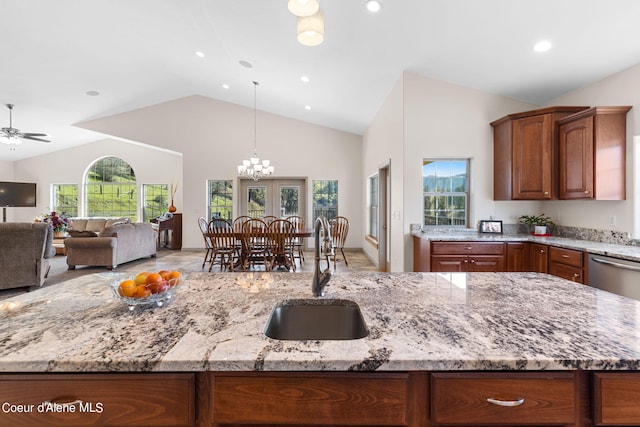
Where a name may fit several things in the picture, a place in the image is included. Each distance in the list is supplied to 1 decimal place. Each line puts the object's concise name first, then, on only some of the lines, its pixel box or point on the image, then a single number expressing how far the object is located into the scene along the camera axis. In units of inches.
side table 268.3
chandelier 224.1
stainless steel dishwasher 91.8
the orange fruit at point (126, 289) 41.6
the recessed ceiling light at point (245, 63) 186.4
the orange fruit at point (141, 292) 41.8
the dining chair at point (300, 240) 224.7
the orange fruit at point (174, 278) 45.7
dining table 191.9
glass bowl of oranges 41.8
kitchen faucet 49.5
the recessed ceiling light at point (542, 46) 114.5
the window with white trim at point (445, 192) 161.9
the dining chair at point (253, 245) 188.5
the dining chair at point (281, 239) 188.9
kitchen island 28.8
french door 300.7
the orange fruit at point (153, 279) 43.7
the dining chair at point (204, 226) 202.7
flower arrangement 255.1
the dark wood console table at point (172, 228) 294.8
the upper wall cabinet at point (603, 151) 115.8
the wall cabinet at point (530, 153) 132.5
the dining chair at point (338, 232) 215.3
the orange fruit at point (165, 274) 47.0
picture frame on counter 152.0
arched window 334.0
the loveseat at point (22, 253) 155.7
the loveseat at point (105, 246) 207.3
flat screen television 321.4
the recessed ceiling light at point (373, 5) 106.3
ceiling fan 227.4
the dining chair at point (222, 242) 193.2
